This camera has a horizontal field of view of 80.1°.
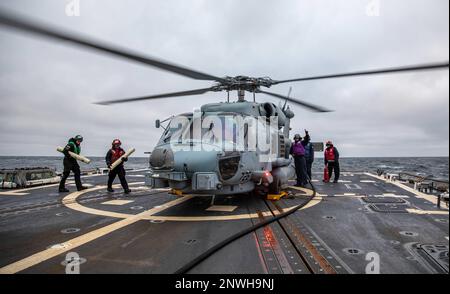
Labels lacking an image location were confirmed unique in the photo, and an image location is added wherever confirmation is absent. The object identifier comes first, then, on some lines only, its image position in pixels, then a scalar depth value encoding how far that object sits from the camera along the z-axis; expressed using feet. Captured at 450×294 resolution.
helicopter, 18.26
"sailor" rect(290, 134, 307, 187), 33.86
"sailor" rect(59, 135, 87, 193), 31.27
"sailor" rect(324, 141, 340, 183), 40.50
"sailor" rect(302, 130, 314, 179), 41.50
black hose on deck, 10.01
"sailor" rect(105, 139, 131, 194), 30.63
